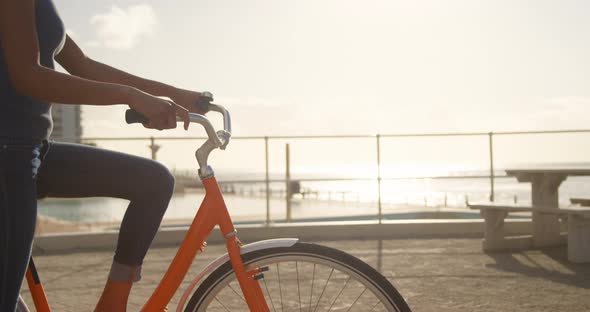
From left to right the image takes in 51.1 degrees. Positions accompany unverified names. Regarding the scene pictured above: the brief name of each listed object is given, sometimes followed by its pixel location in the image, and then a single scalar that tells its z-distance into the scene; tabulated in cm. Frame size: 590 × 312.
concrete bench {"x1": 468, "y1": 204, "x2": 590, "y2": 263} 480
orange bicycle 149
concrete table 542
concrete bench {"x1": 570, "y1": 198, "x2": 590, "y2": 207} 604
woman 134
